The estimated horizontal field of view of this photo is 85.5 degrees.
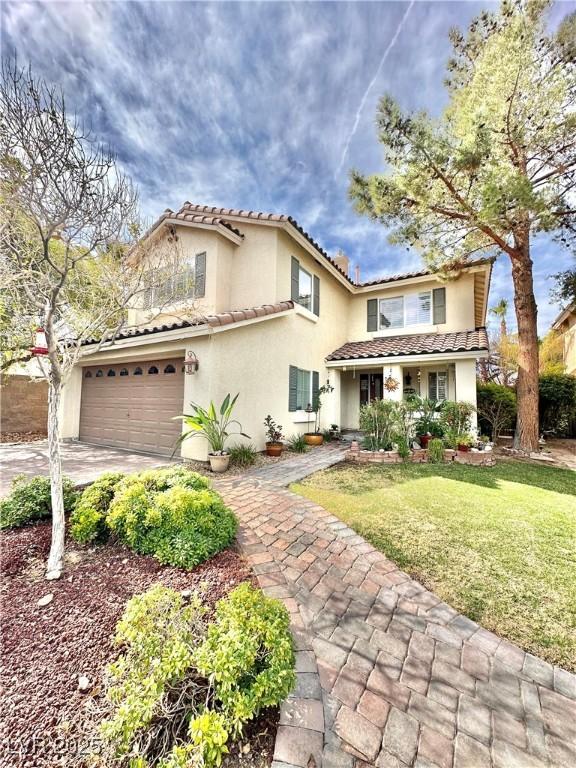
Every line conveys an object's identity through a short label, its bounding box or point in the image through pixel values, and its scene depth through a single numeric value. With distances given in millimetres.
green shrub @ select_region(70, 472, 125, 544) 3885
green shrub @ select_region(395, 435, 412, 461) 9709
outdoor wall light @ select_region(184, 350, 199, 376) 8805
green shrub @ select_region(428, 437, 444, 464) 9539
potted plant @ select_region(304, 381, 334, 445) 12266
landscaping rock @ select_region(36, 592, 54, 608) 2875
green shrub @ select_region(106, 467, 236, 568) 3633
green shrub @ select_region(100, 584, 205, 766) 1711
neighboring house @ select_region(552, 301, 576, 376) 19480
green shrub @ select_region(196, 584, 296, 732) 1865
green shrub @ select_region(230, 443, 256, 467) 8609
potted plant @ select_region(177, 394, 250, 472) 7945
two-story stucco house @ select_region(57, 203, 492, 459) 9555
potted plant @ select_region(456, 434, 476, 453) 9820
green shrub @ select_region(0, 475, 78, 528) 4207
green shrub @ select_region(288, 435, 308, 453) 11030
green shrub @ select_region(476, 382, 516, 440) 13453
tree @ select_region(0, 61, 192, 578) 3348
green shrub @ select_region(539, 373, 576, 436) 14234
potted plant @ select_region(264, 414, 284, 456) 10117
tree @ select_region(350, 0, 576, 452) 9055
